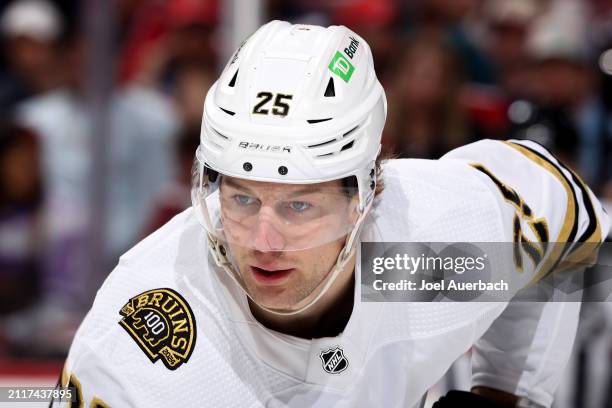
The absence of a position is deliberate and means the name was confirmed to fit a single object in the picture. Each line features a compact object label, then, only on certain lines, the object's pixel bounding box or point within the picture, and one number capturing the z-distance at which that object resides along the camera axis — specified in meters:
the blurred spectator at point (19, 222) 8.23
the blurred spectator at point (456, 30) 8.05
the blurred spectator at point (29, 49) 8.62
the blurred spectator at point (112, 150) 8.35
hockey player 3.89
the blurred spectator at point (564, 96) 7.52
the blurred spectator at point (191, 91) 8.50
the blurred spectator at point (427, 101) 7.64
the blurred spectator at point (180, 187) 8.32
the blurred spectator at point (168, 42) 8.62
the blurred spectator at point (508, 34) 8.20
